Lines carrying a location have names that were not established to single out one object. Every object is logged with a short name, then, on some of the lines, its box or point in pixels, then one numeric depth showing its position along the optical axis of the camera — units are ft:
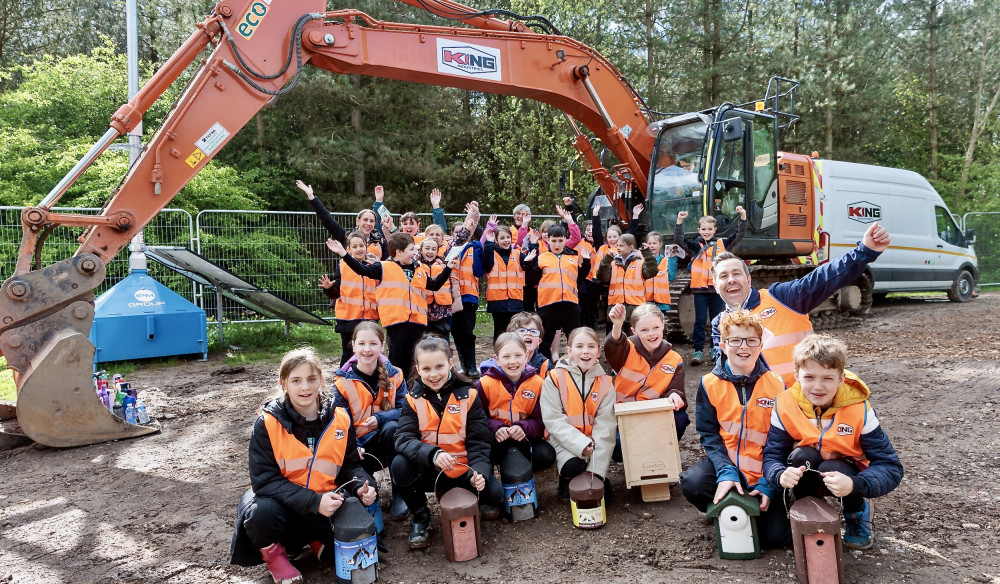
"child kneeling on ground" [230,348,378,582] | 9.74
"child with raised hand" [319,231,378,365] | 20.39
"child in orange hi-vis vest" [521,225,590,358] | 22.98
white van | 35.09
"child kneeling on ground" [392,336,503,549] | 11.46
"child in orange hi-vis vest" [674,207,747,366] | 24.68
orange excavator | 15.56
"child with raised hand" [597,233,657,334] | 24.23
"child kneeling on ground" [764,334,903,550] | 9.20
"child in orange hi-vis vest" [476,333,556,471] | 12.94
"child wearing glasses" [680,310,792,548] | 10.56
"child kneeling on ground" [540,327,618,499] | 12.21
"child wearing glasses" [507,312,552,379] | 14.99
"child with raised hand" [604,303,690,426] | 13.76
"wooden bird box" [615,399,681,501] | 11.96
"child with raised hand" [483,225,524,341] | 24.08
